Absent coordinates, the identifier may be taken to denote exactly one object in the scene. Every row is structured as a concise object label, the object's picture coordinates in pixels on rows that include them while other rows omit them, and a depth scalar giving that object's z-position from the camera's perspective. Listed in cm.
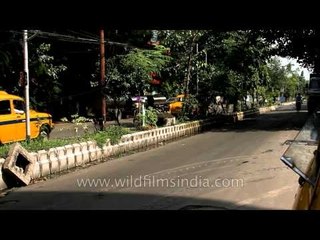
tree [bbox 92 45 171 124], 2853
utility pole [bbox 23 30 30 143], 1481
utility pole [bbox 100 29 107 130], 1821
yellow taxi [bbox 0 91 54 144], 1642
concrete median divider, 1110
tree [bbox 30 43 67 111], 2686
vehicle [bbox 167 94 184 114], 3297
